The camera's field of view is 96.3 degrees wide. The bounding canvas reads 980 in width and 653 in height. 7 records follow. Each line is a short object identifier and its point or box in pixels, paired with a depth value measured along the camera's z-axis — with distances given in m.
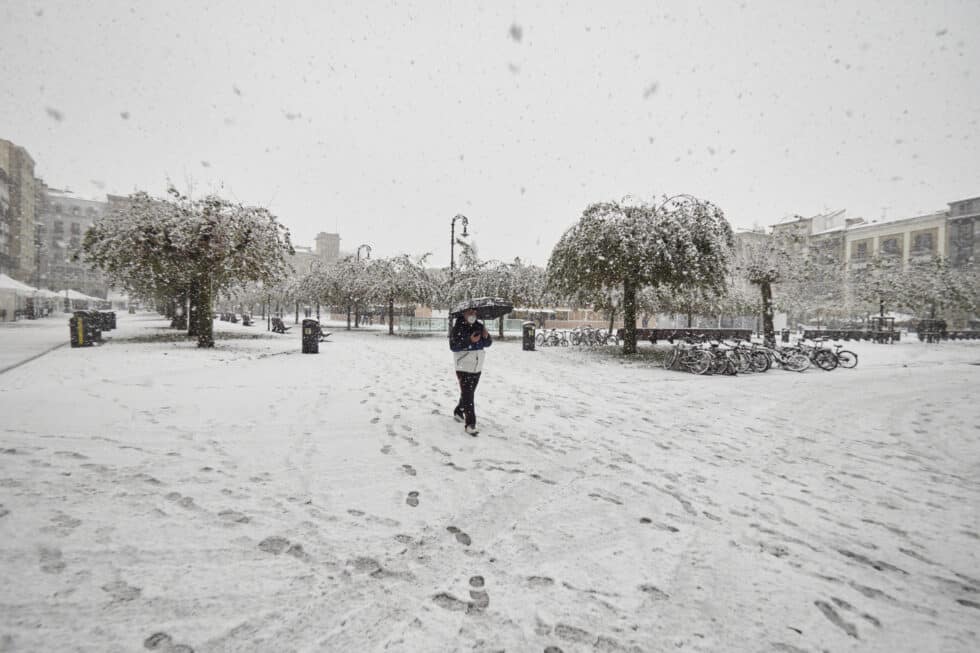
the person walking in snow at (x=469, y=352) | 5.80
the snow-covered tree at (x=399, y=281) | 27.48
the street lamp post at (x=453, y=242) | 24.62
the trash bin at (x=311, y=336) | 14.81
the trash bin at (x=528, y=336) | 19.58
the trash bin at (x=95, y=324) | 14.58
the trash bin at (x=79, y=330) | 13.82
